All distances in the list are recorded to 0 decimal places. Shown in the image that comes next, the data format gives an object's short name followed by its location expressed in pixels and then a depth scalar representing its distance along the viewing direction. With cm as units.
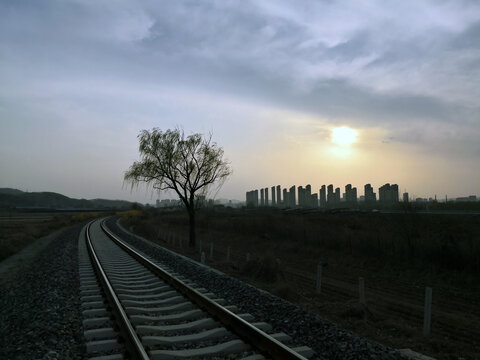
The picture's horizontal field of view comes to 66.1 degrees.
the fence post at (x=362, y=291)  1084
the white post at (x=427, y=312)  886
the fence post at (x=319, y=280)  1358
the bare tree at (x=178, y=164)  2740
